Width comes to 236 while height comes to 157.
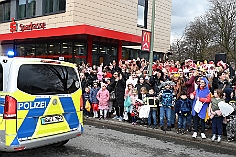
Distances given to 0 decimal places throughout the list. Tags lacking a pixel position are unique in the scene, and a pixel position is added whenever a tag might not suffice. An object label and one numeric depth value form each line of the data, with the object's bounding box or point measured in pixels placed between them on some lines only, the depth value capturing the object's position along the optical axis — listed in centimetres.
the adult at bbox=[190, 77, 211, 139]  767
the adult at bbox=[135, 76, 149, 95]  961
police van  480
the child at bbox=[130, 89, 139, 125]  935
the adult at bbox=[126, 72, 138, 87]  1014
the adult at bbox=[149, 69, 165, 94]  939
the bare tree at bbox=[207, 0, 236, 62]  3006
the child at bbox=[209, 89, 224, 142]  743
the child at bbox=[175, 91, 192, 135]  812
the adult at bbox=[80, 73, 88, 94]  1151
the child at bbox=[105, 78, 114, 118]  1051
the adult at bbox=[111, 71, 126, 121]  1006
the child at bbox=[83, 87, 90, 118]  1087
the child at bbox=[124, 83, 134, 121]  963
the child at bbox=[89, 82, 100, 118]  1055
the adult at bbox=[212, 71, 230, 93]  857
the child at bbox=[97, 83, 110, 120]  1019
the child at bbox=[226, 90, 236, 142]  733
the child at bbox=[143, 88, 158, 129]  889
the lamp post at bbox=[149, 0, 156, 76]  1097
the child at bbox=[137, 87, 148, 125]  927
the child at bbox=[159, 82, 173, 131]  848
